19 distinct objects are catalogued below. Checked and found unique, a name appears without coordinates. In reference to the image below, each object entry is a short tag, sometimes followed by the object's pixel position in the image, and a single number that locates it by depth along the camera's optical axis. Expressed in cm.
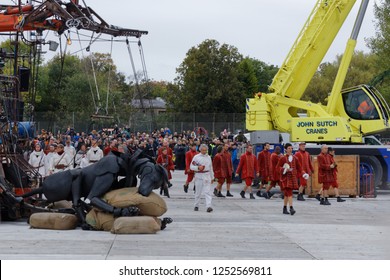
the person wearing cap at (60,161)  1995
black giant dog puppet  1338
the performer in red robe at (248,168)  2181
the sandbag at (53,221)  1347
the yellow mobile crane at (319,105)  2452
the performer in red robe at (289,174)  1705
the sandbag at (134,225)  1297
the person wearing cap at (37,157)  1883
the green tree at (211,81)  6216
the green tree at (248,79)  6906
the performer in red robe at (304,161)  2005
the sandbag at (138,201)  1327
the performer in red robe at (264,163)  2259
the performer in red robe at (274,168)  2120
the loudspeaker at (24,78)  1667
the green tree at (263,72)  8421
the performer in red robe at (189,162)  2206
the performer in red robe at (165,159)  2453
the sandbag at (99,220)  1334
